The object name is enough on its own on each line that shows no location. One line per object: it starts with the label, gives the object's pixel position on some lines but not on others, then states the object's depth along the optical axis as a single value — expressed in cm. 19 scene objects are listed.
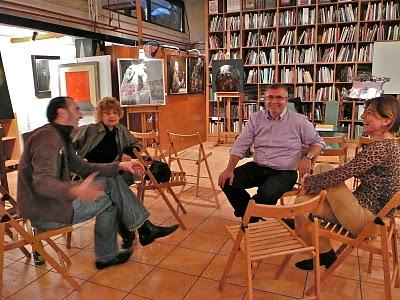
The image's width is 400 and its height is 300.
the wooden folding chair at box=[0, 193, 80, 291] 181
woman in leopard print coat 177
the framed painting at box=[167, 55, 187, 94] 552
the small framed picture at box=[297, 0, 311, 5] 568
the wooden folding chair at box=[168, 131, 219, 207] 345
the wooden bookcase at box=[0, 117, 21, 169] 480
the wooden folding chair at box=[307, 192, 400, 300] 167
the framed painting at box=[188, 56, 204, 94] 612
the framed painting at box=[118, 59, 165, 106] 443
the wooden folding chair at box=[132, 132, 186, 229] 274
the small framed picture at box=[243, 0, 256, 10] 602
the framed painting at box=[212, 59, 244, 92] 605
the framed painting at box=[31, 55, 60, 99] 547
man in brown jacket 180
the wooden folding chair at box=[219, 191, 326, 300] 155
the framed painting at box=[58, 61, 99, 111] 449
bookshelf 554
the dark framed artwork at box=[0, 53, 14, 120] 395
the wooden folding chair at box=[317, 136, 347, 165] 280
